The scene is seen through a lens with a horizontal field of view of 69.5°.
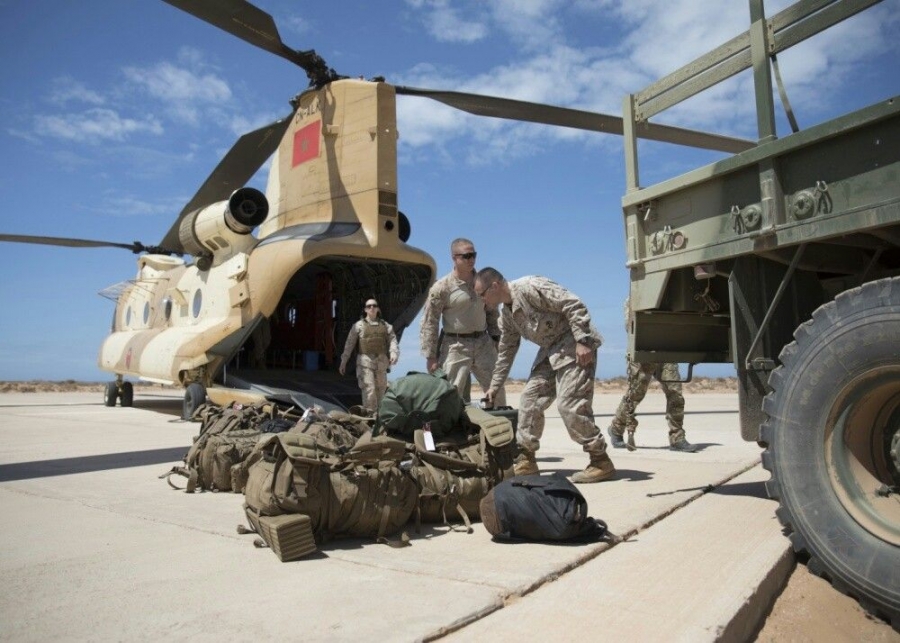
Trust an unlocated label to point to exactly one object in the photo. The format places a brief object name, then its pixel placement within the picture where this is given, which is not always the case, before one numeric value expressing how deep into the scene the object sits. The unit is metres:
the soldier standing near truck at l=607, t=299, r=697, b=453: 5.96
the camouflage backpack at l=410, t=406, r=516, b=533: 3.14
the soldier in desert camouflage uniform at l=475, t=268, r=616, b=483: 4.32
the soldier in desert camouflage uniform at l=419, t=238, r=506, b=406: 5.92
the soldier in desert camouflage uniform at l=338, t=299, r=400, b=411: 7.91
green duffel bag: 3.46
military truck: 2.25
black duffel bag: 2.77
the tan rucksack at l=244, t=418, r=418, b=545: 2.71
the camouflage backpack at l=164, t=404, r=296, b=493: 4.13
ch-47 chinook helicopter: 8.37
